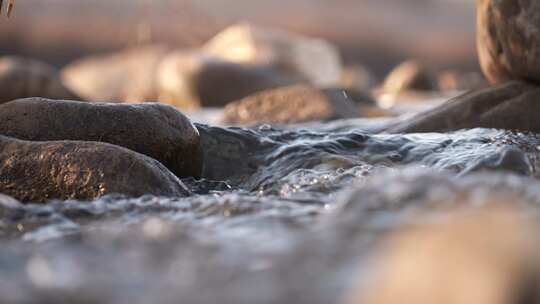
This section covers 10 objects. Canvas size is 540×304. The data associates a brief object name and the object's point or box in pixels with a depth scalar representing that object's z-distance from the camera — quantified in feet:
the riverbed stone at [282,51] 46.47
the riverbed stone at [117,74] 48.54
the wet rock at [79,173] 8.93
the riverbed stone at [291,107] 21.94
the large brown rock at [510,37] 13.44
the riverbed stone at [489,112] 13.84
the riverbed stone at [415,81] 48.55
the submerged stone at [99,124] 10.36
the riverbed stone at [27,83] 31.40
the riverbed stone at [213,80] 34.88
